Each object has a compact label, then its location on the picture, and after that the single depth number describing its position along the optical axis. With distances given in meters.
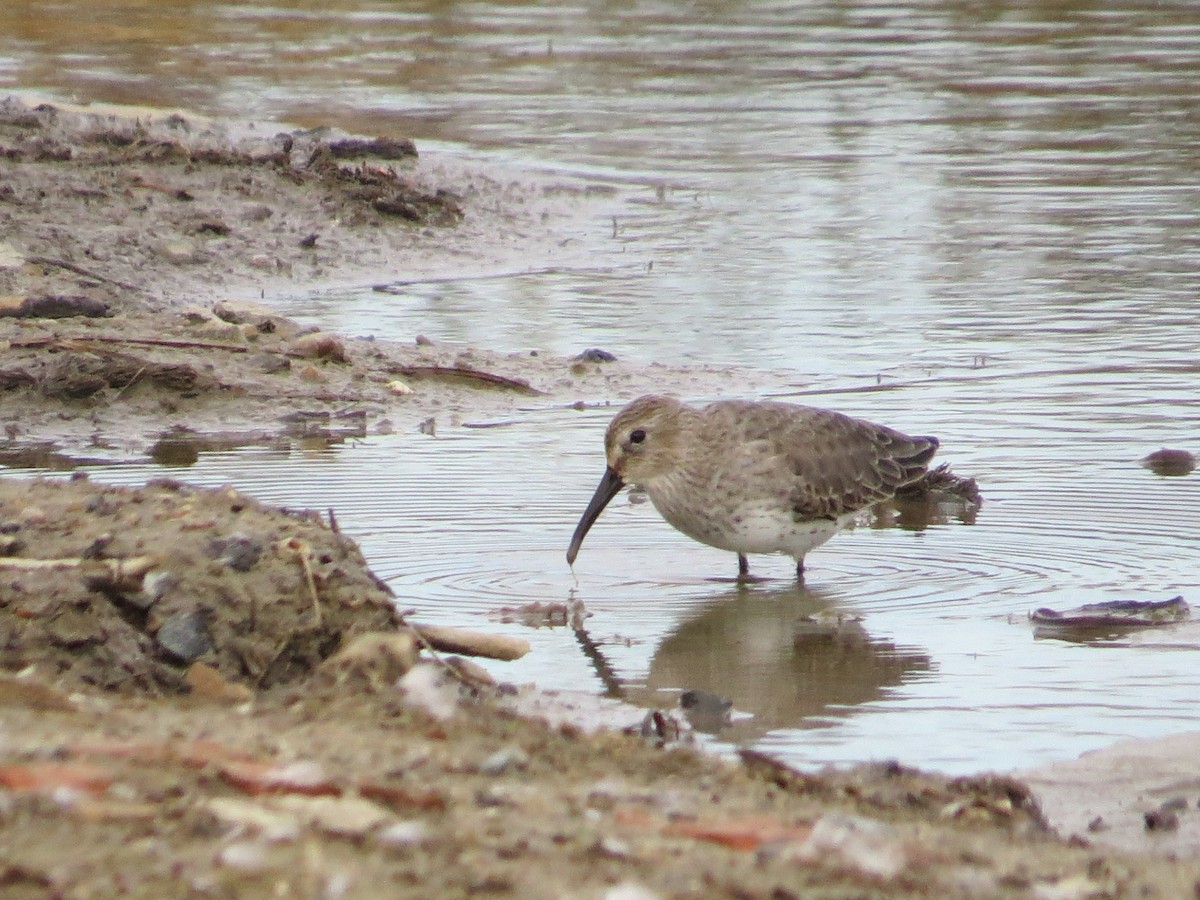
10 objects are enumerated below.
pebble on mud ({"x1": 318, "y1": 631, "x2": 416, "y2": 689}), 9.83
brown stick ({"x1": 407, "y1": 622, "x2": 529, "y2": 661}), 11.51
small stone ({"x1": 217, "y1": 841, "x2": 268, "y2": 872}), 6.84
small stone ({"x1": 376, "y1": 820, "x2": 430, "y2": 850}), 7.16
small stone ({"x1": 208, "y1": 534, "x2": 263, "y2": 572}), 10.66
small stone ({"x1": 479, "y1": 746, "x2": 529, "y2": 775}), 8.33
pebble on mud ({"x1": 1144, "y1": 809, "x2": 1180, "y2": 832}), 9.82
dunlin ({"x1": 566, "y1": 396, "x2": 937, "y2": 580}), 15.28
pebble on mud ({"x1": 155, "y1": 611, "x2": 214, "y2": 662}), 10.17
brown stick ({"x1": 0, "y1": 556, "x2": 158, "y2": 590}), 10.35
